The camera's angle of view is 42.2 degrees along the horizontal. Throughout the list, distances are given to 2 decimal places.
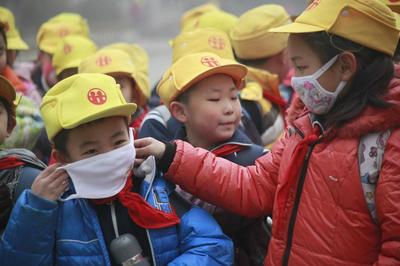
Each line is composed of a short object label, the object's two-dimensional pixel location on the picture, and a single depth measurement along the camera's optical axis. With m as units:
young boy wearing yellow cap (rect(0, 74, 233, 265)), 1.99
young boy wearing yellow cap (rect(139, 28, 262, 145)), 3.06
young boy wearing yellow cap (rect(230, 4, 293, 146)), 3.71
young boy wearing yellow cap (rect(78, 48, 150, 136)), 3.77
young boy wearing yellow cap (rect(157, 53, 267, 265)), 2.56
